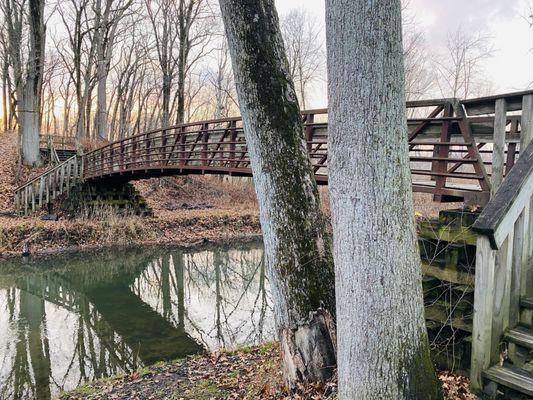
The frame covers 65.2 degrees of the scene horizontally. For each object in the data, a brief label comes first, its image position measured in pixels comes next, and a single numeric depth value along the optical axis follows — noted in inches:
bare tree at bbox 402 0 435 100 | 1211.2
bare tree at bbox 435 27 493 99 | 1359.5
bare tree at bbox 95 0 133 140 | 860.8
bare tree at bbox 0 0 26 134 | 719.1
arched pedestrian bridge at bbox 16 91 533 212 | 175.0
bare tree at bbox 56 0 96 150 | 848.4
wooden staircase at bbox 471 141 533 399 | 101.0
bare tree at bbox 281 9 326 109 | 1289.4
